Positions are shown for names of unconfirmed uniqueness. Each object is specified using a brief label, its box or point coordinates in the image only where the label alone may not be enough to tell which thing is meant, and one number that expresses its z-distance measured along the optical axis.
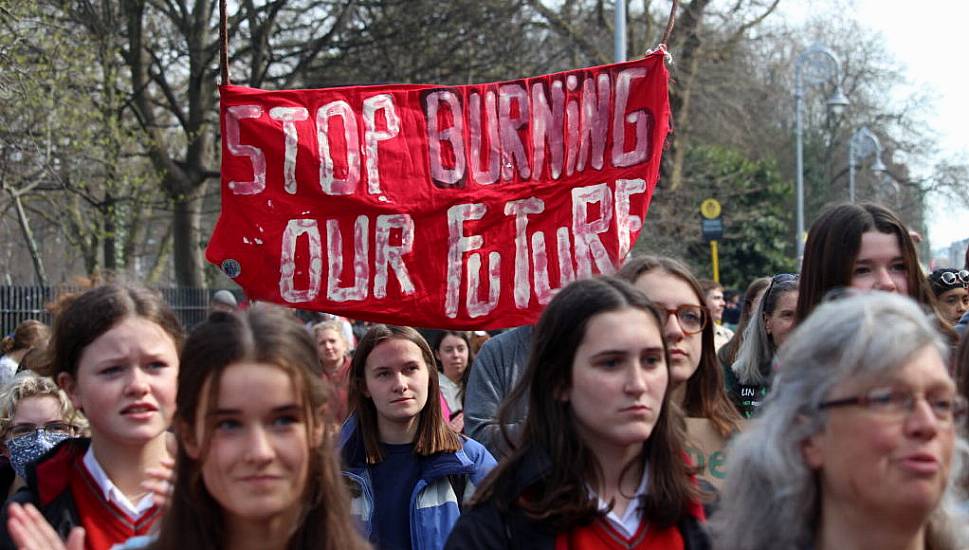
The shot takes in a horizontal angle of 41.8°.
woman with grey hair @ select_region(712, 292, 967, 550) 2.24
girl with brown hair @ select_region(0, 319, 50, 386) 8.27
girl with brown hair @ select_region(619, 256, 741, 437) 3.74
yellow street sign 20.43
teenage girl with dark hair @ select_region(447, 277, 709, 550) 2.89
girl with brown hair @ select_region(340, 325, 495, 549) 4.56
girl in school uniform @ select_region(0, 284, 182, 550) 3.08
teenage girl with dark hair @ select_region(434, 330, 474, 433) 8.59
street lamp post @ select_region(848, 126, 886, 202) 34.82
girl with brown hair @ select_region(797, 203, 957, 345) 3.80
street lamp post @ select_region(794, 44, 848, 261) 26.47
